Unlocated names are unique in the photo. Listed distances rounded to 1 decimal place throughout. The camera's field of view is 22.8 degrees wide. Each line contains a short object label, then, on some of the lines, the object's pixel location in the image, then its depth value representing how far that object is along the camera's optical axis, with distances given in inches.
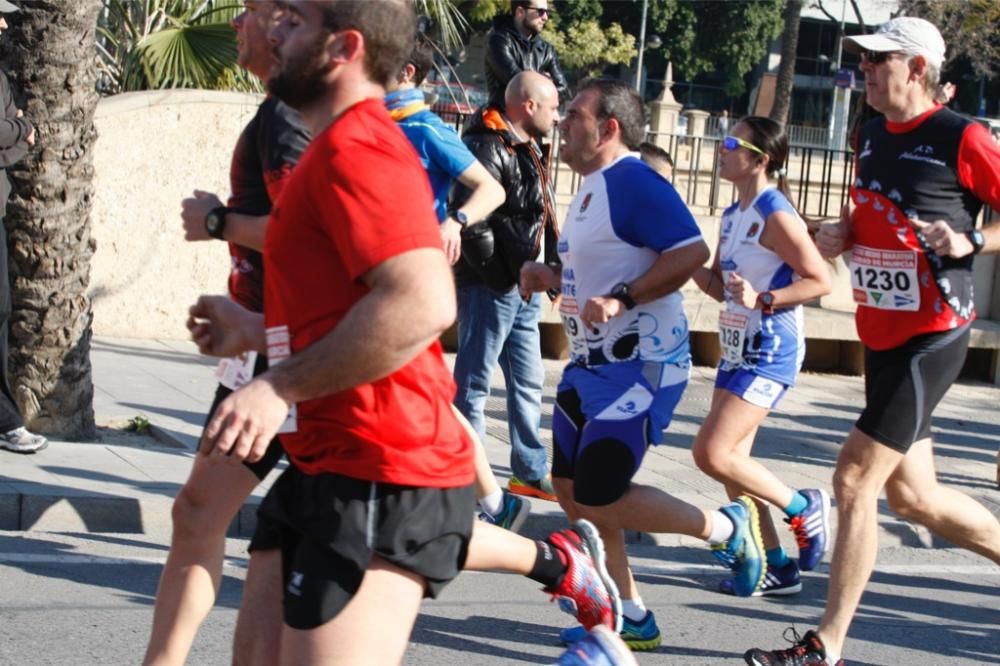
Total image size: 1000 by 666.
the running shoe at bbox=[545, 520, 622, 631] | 256.6
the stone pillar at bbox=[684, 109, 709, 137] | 2043.0
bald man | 461.2
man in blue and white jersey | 330.7
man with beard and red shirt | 178.8
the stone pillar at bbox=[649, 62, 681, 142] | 1937.5
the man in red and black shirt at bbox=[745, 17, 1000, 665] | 324.7
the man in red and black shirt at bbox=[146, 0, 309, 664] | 255.7
